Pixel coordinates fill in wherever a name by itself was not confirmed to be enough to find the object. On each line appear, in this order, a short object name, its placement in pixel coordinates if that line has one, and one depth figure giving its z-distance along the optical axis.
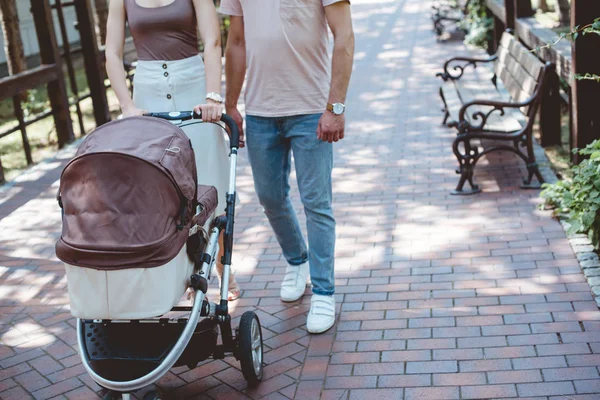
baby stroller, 3.16
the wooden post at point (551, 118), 8.09
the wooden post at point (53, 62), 9.52
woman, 4.25
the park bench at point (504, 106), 6.76
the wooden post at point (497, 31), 12.65
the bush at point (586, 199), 5.13
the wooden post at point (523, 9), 10.10
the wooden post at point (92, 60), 10.47
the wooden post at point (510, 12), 10.65
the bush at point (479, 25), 13.70
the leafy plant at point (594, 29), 4.61
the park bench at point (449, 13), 16.02
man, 4.18
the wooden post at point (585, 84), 6.26
